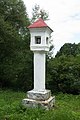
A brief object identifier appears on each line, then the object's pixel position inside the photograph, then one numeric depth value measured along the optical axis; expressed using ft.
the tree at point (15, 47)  25.16
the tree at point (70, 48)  46.57
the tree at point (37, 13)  29.64
